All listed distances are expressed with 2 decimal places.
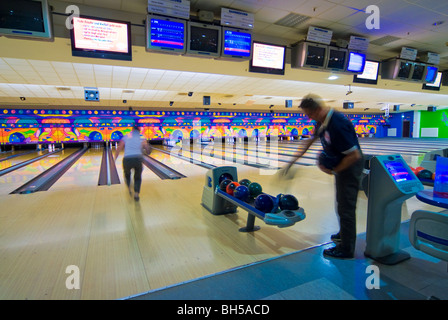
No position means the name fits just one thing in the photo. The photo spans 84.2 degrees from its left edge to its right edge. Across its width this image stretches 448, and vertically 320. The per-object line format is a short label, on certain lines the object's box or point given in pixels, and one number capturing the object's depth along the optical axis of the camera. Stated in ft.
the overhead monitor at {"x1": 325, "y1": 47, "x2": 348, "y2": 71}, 16.52
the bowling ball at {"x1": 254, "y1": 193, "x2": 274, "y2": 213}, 7.00
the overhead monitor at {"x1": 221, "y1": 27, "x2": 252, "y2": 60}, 13.24
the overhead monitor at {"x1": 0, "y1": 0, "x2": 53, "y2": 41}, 9.75
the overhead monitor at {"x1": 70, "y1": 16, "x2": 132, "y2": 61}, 11.44
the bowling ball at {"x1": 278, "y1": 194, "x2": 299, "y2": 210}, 6.94
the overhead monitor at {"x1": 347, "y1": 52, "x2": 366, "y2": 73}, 17.46
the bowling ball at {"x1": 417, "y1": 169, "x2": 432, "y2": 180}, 8.70
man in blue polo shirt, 5.72
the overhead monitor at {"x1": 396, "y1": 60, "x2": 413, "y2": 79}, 19.95
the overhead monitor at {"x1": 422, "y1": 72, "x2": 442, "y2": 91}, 24.23
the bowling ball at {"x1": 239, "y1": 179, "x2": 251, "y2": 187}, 9.32
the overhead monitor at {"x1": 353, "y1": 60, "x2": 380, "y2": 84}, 19.69
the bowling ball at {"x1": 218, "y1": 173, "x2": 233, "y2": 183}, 9.93
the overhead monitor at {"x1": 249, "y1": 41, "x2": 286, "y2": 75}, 15.37
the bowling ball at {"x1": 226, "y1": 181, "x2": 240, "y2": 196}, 8.57
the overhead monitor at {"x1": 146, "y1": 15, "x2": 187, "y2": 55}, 11.69
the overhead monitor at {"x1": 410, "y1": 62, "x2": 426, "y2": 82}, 20.51
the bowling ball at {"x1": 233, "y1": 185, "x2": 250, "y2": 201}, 7.99
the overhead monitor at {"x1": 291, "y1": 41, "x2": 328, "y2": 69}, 15.93
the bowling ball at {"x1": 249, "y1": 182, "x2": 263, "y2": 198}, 8.47
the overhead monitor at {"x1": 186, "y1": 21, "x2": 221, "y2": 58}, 12.50
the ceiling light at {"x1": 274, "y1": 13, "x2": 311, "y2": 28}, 14.05
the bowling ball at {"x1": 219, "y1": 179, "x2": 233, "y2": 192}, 9.35
